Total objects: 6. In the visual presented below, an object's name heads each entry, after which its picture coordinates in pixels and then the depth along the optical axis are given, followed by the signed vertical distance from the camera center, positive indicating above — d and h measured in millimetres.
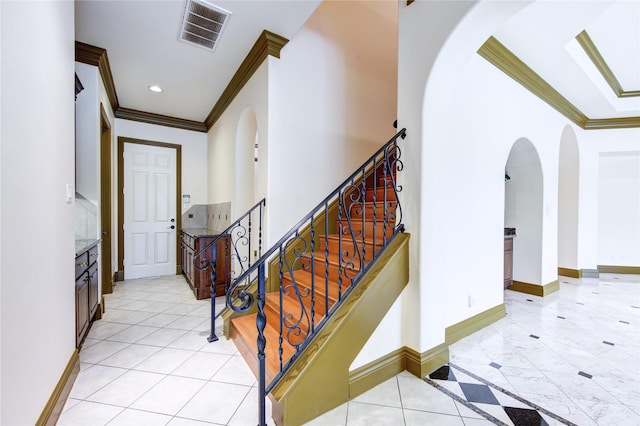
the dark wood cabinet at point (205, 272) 3615 -870
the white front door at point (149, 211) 4660 -40
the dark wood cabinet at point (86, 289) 2158 -733
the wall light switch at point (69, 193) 1829 +108
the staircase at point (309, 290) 1524 -637
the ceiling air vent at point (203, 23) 2319 +1746
